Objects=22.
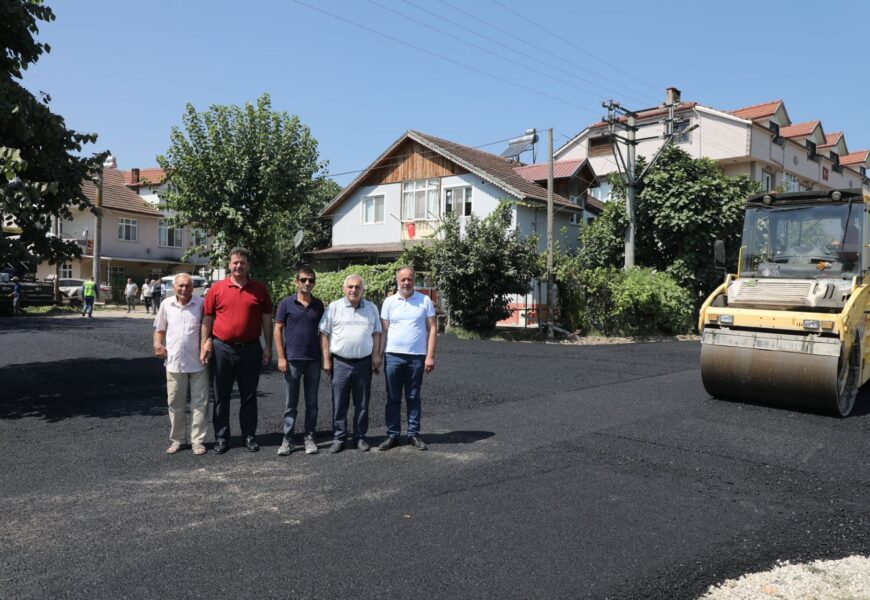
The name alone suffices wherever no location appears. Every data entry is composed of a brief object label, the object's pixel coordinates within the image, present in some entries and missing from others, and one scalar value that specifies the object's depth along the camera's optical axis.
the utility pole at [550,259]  20.23
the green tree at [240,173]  26.27
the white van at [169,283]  32.56
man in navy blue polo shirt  6.59
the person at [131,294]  30.42
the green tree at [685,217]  24.88
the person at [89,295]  24.73
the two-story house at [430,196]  30.06
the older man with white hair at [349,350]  6.61
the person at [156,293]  29.28
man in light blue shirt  6.78
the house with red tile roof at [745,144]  36.06
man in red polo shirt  6.58
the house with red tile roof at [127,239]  40.91
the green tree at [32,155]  7.88
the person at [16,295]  25.92
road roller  8.43
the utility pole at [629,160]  24.08
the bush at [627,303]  20.70
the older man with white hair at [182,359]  6.57
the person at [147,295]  30.78
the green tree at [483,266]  19.64
